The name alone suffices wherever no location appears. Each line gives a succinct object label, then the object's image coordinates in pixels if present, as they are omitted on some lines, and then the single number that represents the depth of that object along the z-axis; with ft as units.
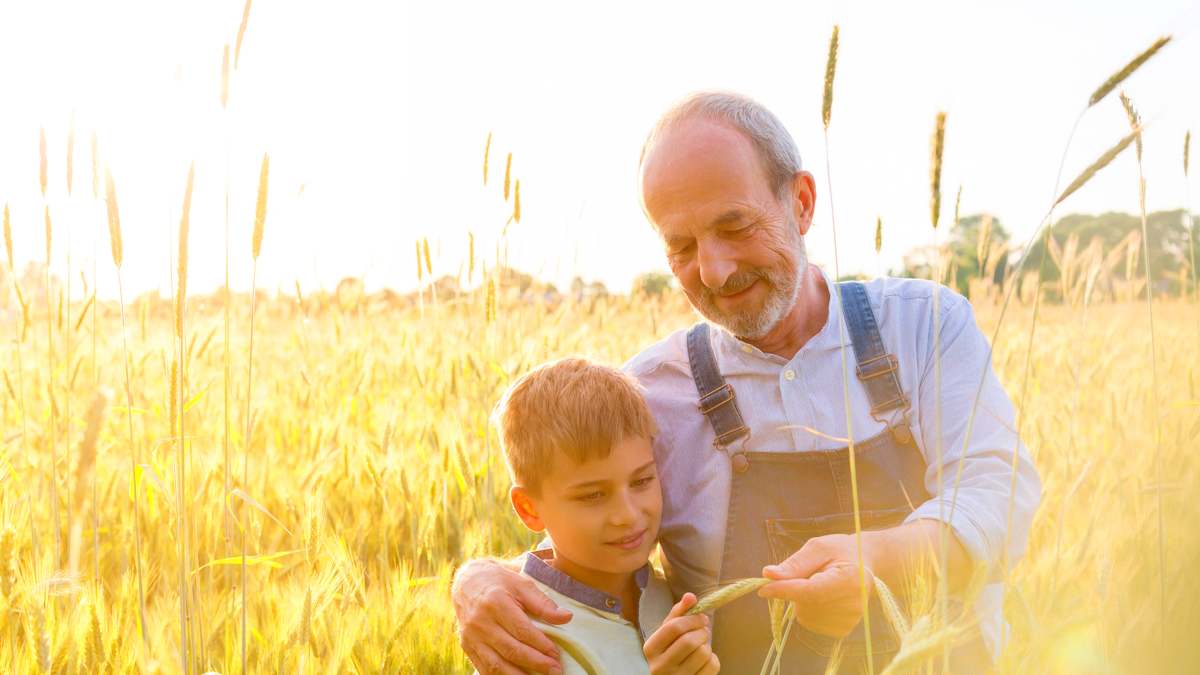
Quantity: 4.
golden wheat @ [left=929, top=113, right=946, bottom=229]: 3.70
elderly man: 6.95
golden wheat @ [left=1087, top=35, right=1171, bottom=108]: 3.51
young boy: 6.50
